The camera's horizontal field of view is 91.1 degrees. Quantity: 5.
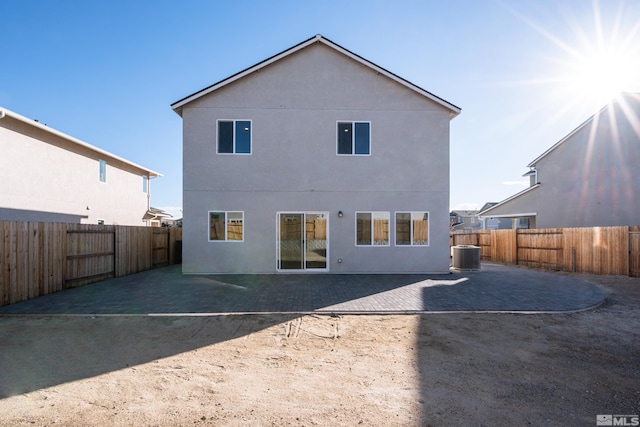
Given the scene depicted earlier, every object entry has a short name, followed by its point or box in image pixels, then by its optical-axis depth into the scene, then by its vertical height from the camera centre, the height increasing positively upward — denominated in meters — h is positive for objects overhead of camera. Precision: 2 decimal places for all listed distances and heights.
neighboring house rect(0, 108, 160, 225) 13.23 +2.17
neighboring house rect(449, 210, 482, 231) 55.22 +0.16
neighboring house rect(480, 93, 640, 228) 17.02 +2.72
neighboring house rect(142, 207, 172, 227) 24.93 +0.35
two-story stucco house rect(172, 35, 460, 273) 12.53 +1.95
